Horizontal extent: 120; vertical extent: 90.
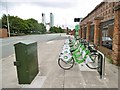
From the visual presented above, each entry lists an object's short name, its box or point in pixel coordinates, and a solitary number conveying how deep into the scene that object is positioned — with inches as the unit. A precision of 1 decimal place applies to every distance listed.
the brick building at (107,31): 145.1
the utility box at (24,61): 98.2
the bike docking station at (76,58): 140.3
